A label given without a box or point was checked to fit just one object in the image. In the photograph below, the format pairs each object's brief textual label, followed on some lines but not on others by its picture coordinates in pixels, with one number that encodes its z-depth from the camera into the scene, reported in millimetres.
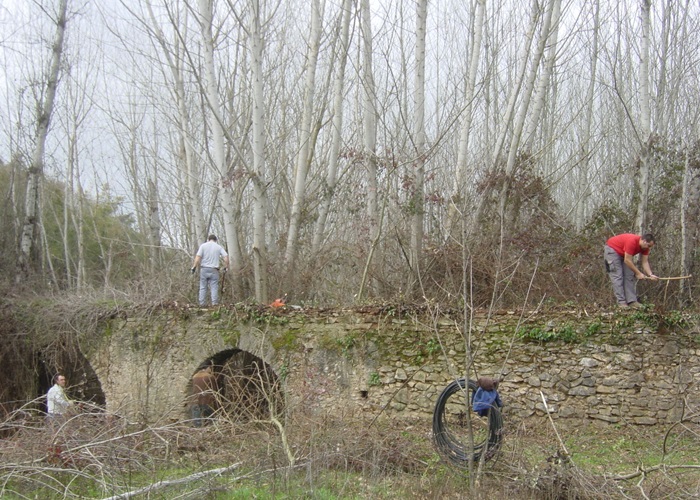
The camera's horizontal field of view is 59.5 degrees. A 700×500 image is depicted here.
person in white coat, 7629
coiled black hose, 6707
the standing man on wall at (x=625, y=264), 8984
